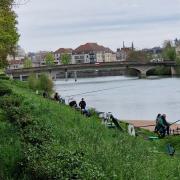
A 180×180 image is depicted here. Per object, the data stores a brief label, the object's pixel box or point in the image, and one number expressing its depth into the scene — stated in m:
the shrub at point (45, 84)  68.19
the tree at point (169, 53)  145.25
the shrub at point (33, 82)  67.24
